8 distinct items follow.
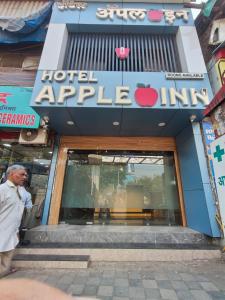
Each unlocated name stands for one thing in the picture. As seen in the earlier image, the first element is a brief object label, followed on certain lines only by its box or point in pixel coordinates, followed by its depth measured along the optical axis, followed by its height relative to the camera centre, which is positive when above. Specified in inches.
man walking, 121.8 -3.7
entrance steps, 147.4 -28.1
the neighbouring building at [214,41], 207.0 +209.8
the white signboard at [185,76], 191.2 +142.5
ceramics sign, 208.7 +116.3
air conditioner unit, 215.9 +87.5
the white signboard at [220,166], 81.9 +22.5
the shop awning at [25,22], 247.6 +253.7
